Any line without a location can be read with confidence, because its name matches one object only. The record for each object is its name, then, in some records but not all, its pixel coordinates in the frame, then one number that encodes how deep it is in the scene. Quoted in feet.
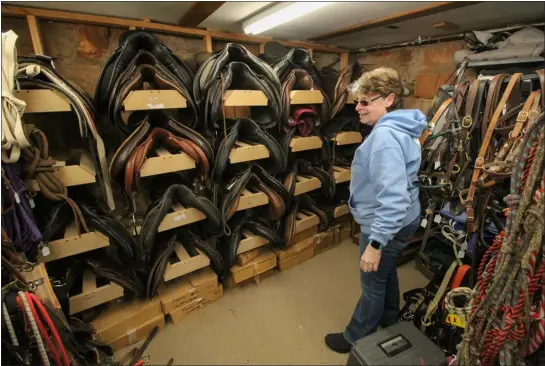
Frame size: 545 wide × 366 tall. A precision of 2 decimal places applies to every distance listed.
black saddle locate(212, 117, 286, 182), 5.59
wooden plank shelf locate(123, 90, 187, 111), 4.46
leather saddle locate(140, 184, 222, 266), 5.05
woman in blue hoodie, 3.43
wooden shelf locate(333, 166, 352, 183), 7.89
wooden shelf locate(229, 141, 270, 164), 5.68
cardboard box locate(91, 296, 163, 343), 4.83
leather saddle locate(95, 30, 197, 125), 4.54
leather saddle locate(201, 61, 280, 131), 5.27
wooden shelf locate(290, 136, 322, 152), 6.72
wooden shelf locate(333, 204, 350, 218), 8.11
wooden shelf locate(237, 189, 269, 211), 6.09
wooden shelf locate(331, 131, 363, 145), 7.64
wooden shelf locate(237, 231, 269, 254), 6.41
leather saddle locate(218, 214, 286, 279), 6.23
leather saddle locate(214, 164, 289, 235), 5.93
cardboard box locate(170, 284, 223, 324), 5.59
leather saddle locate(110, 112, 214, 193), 4.62
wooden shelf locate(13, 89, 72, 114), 3.78
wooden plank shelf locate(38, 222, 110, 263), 4.28
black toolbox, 3.23
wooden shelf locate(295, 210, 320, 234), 7.19
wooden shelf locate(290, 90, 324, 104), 6.29
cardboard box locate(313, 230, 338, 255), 7.88
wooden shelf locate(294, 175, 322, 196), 7.01
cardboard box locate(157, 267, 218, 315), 5.52
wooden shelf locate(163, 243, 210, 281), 5.44
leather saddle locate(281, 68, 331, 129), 6.23
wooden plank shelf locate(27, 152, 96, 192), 4.14
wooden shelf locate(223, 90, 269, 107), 5.38
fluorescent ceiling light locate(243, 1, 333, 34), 4.66
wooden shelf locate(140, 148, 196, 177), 4.80
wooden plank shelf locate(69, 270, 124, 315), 4.59
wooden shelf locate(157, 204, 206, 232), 5.25
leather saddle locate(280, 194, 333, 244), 7.06
